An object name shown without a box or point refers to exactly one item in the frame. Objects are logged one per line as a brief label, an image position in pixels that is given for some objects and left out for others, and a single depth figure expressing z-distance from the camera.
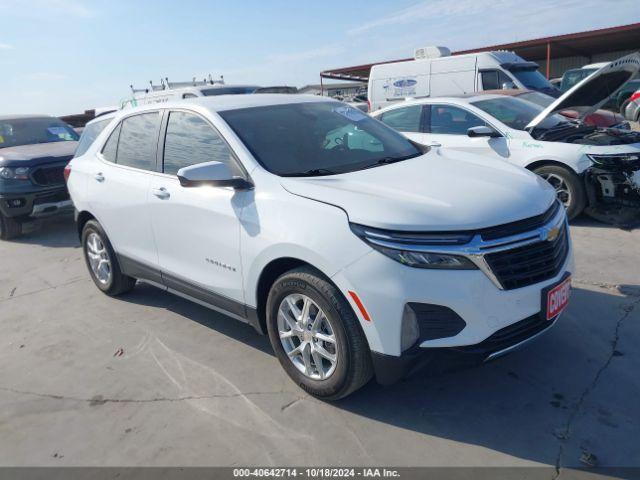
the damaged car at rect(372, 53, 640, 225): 5.88
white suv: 2.60
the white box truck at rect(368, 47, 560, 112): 12.35
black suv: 7.61
